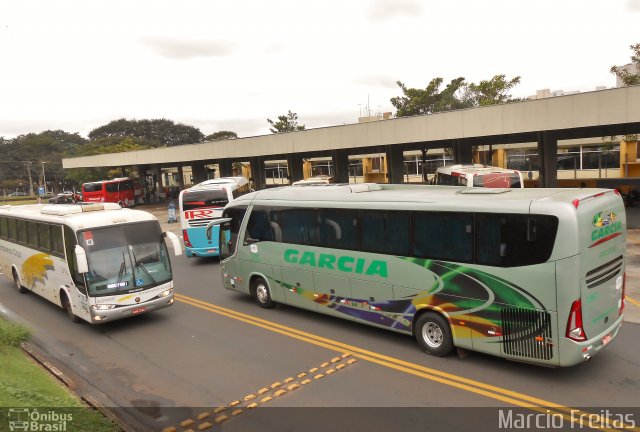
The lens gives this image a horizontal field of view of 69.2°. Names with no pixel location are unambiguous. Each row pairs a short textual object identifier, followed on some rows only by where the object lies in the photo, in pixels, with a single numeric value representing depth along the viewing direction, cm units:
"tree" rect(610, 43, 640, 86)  2039
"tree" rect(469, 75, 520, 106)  3666
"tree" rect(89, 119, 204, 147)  12369
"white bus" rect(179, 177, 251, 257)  1792
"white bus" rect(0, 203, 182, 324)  1017
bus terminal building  1928
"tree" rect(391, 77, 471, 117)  4288
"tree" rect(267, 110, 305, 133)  5897
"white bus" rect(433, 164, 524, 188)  2034
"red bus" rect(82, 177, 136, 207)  4784
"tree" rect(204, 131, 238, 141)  11083
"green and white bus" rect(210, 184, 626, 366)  669
